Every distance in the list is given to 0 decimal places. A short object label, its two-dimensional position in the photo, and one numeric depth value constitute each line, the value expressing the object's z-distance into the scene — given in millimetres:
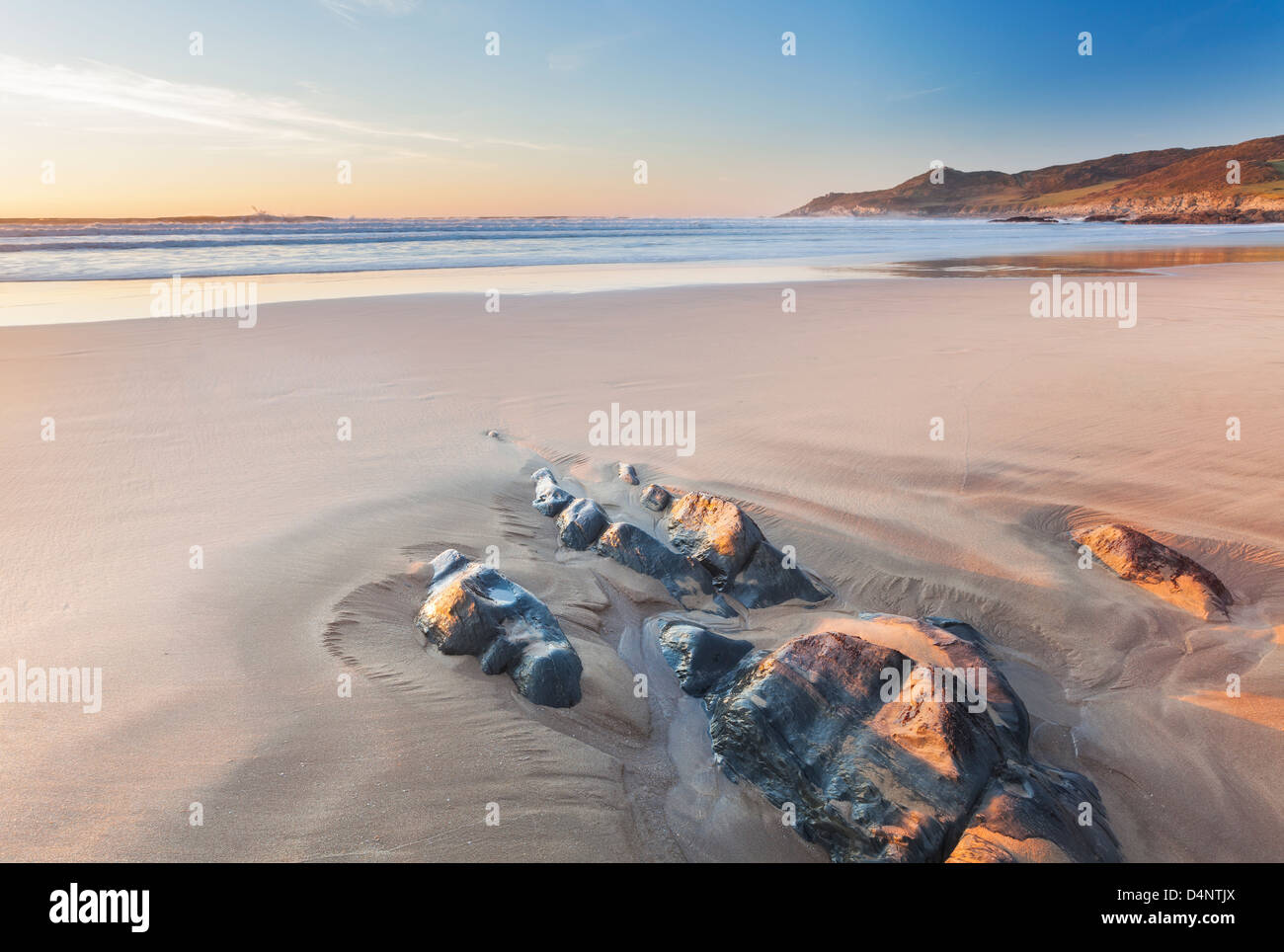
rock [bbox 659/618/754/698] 2732
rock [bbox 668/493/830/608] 3383
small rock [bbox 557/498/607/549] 3686
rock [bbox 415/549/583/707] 2547
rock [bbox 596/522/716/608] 3385
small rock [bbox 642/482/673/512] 4129
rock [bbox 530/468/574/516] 4074
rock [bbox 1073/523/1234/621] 3340
